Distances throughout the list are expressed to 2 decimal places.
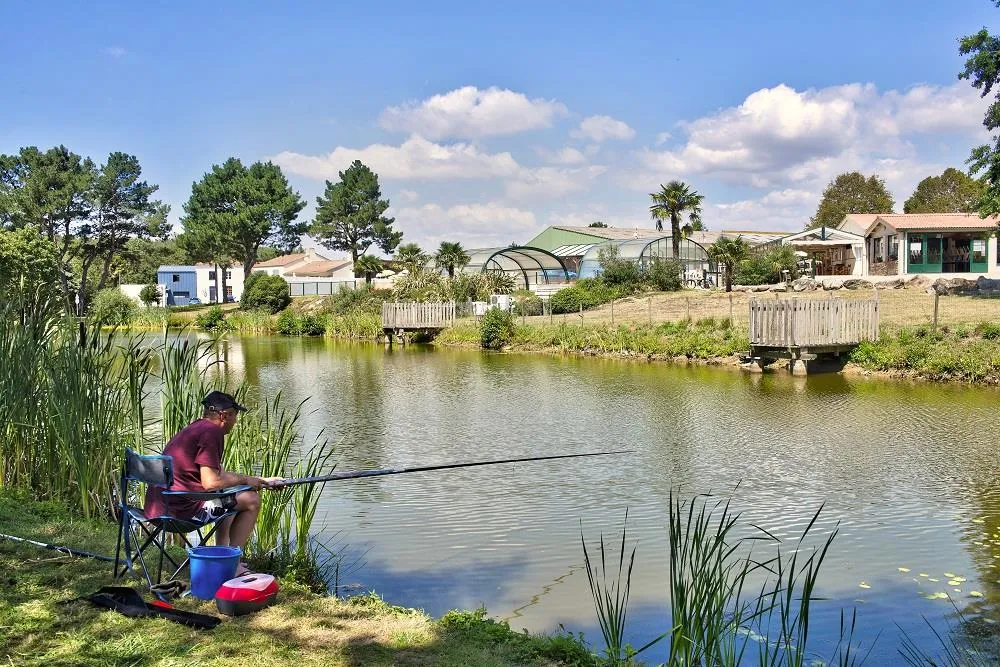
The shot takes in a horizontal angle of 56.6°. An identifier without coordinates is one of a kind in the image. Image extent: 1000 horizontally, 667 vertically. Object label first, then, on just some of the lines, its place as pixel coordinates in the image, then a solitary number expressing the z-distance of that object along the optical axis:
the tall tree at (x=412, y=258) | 44.59
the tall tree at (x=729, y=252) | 37.72
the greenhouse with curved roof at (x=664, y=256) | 43.91
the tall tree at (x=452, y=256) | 46.06
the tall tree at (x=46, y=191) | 56.19
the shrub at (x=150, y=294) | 60.70
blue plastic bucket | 4.87
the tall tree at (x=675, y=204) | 43.19
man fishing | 5.21
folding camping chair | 4.95
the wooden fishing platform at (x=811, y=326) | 21.06
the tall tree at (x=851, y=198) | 68.12
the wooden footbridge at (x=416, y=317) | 34.56
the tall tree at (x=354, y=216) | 68.50
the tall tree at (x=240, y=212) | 63.59
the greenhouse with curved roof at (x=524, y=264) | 47.34
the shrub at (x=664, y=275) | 40.53
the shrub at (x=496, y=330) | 30.53
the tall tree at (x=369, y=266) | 56.19
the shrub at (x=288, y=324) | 42.91
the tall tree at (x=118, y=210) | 60.38
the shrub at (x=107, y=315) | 8.62
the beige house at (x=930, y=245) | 38.78
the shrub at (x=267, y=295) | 49.66
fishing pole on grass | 5.40
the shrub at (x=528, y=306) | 35.84
